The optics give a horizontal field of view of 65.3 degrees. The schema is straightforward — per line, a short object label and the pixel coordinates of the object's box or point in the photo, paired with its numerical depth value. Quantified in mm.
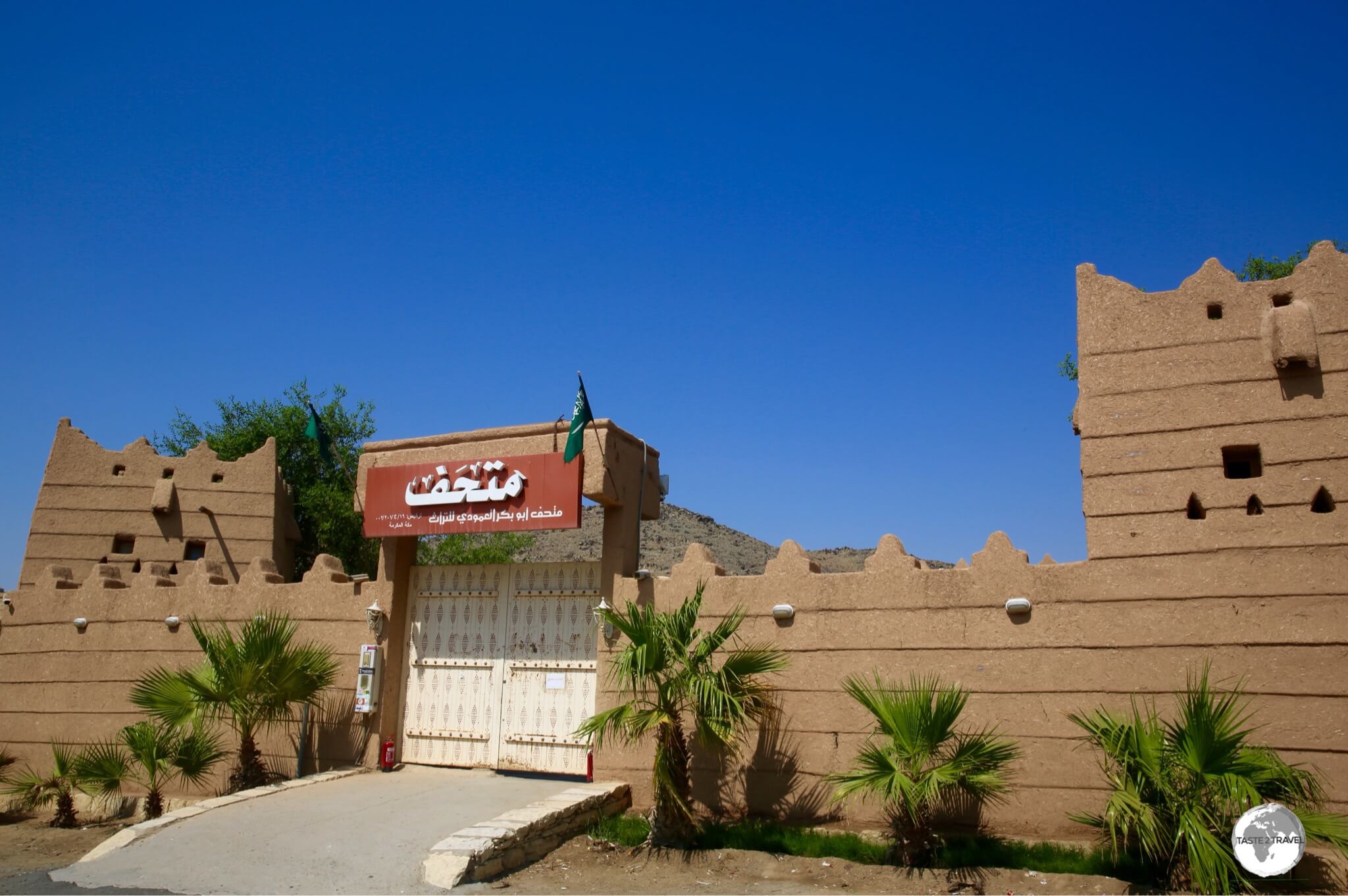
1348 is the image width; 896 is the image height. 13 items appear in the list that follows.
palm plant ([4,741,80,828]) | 14516
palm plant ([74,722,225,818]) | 13492
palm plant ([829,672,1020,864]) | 9578
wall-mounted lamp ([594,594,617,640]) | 12473
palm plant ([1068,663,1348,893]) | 8477
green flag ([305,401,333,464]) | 15930
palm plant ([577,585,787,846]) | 10664
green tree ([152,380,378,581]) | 23719
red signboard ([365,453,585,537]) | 13141
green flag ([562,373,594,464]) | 12695
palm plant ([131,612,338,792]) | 13141
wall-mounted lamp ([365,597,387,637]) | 14211
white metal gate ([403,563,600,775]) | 13469
